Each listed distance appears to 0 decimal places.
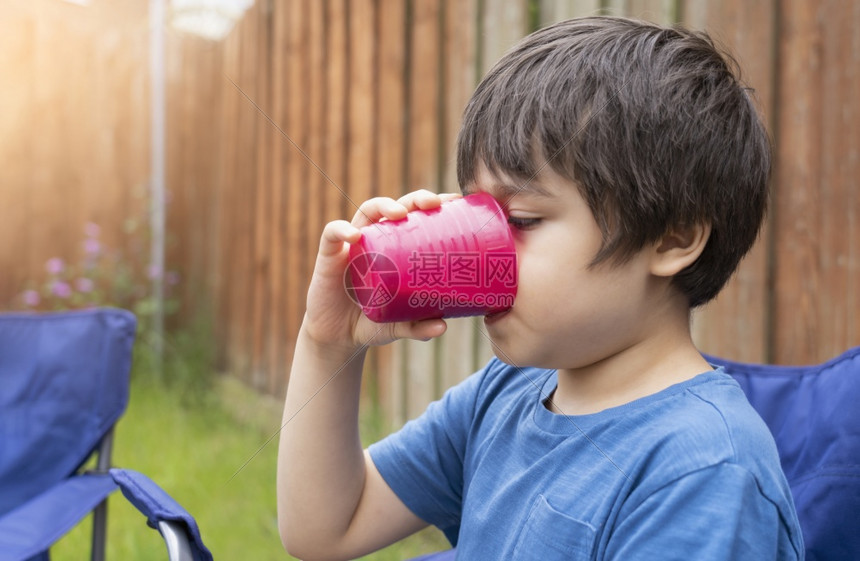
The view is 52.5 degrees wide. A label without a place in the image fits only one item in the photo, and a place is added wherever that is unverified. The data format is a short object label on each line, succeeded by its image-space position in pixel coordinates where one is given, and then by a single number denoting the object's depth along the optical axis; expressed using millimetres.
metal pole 5234
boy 893
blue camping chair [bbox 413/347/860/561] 1151
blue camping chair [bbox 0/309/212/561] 1881
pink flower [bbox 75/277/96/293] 4734
